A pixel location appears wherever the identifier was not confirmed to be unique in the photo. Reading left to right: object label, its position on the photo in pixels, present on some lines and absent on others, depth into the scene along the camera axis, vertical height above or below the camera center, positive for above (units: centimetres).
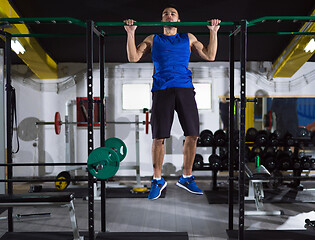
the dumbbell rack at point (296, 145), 506 -53
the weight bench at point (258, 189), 406 -101
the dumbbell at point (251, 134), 539 -36
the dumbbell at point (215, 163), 500 -78
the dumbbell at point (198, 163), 512 -80
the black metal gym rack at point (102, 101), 255 +20
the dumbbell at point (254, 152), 518 -63
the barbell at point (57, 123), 485 -13
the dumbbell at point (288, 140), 527 -44
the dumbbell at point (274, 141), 520 -45
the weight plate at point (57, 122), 484 -11
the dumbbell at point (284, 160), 497 -74
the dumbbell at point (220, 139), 521 -41
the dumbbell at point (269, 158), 499 -71
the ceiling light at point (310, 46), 474 +103
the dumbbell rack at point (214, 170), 514 -90
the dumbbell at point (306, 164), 498 -80
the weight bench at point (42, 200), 283 -78
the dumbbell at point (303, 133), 532 -33
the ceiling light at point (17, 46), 464 +103
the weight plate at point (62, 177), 458 -91
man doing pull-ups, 246 +23
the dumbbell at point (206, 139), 522 -41
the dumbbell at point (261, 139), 519 -42
